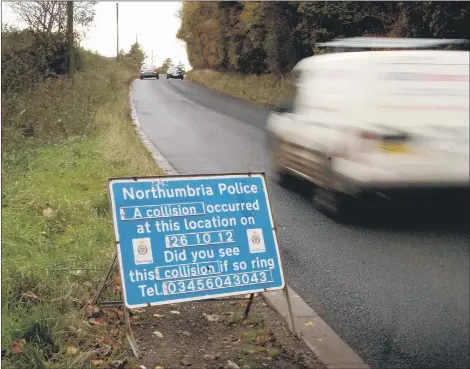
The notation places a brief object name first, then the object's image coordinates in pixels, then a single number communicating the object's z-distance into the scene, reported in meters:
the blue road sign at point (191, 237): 3.10
